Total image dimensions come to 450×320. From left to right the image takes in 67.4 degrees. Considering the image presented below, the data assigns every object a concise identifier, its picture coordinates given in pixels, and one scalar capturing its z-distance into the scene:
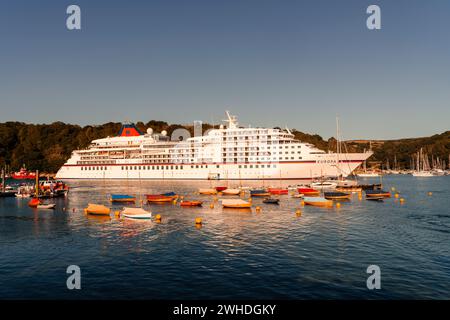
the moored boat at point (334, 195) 62.47
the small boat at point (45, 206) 55.62
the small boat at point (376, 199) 64.08
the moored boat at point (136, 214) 42.77
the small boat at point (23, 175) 175.09
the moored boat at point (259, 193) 71.00
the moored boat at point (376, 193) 67.22
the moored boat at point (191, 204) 57.19
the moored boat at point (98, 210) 47.44
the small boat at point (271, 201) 58.72
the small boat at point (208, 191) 78.00
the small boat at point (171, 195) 64.06
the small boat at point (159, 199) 63.00
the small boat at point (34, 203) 58.20
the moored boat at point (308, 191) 67.94
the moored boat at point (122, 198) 63.48
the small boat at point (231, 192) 75.06
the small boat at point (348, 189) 78.50
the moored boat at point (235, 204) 52.59
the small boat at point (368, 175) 167.85
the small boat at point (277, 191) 73.00
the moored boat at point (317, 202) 55.20
